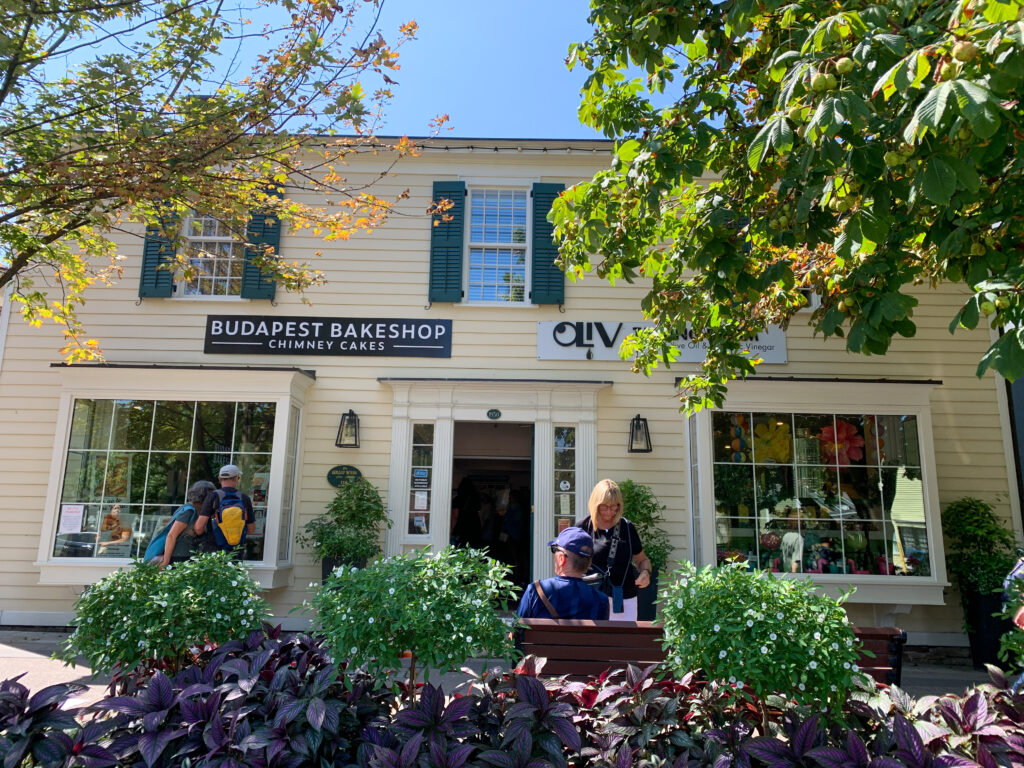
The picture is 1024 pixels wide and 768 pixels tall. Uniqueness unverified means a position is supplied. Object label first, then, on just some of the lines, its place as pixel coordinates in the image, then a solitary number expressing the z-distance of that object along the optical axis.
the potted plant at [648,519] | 7.91
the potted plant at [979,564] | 7.55
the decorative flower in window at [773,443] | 8.32
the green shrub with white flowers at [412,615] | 2.99
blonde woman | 5.36
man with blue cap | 4.20
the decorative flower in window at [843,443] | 8.30
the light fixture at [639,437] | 8.33
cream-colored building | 8.10
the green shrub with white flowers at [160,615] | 3.56
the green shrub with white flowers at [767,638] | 2.84
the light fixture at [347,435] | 8.35
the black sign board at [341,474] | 8.34
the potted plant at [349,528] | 7.75
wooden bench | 3.80
